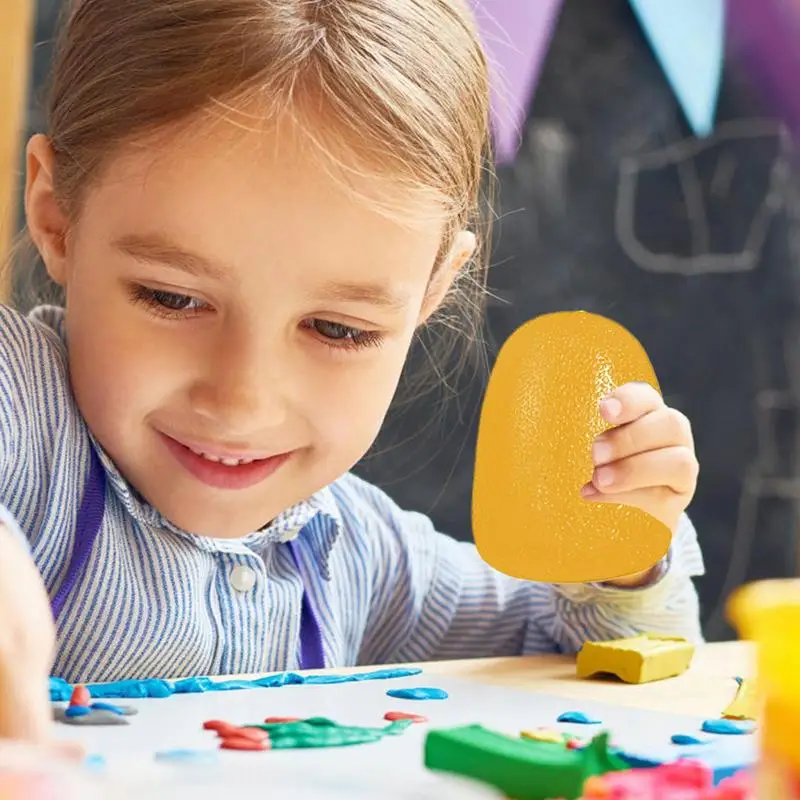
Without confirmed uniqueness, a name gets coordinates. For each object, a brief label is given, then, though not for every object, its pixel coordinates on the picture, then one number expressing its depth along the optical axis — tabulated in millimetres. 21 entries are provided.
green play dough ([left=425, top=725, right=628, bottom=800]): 503
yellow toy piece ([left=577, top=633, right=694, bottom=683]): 674
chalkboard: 1404
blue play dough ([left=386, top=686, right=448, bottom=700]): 614
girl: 651
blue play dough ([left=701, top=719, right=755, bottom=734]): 587
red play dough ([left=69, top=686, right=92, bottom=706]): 566
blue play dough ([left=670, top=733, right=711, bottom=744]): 571
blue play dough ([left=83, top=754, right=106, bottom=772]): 500
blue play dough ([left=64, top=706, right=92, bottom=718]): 556
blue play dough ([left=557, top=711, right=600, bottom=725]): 594
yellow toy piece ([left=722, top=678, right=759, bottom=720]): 610
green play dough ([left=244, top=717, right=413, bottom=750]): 538
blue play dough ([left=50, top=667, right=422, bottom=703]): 590
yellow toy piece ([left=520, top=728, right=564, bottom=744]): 555
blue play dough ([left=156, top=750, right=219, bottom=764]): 516
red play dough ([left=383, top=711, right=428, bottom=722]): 577
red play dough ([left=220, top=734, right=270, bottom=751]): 532
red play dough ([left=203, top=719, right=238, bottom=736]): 547
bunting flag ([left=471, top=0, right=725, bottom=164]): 1360
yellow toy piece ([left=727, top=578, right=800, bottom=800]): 438
